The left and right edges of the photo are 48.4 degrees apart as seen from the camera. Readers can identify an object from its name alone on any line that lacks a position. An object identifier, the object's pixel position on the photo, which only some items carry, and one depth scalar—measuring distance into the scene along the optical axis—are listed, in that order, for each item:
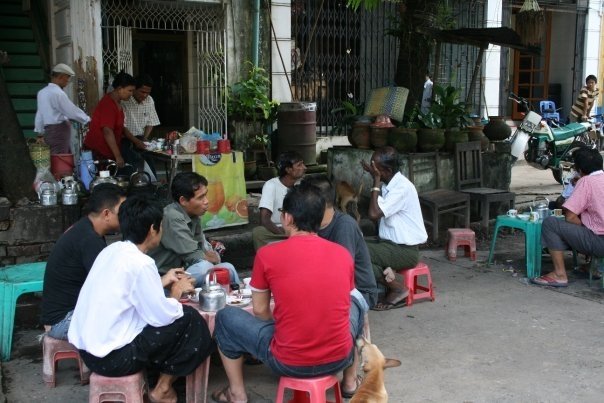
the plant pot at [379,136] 7.88
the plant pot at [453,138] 7.98
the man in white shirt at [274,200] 5.64
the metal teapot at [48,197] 5.76
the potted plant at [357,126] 8.07
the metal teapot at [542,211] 6.38
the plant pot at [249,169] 9.45
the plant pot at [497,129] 8.84
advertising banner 6.84
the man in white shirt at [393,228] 5.41
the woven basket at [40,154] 6.18
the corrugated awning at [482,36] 8.06
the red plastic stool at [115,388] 3.43
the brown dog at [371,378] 3.11
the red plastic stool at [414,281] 5.54
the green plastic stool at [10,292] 4.42
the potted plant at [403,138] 7.72
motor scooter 10.77
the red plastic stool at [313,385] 3.23
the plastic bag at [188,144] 6.99
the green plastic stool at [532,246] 6.25
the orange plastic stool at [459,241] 6.90
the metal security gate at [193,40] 8.73
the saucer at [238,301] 3.91
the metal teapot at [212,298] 3.80
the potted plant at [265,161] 9.50
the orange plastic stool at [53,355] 3.97
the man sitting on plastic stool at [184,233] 4.42
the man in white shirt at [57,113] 7.64
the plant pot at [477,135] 8.36
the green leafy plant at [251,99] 9.49
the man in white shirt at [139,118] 7.49
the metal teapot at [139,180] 6.33
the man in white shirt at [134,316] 3.31
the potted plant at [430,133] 7.84
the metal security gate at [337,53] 10.55
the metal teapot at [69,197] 5.80
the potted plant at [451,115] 8.01
